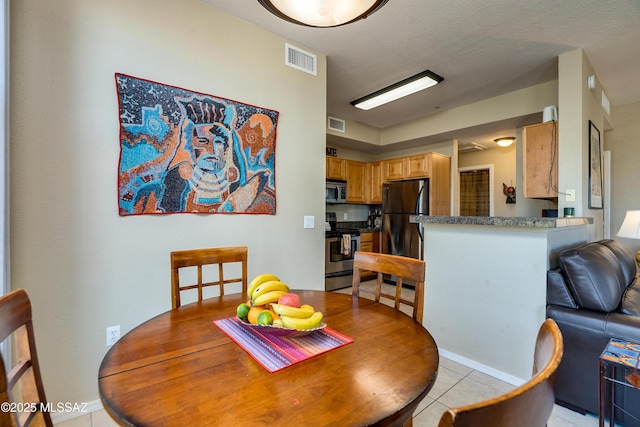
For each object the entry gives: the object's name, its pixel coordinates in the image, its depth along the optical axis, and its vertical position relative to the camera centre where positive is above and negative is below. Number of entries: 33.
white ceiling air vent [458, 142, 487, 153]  5.51 +1.28
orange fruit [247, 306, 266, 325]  1.07 -0.38
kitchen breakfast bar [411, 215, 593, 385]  2.00 -0.55
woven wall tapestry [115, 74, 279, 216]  1.86 +0.43
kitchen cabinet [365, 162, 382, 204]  5.46 +0.58
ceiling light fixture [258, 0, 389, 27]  1.28 +0.92
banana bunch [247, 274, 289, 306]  1.13 -0.31
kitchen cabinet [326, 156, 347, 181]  4.88 +0.75
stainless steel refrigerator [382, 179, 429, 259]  4.64 -0.03
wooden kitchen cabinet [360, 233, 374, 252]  5.04 -0.52
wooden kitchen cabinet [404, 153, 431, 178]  4.68 +0.77
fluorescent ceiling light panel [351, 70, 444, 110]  3.23 +1.47
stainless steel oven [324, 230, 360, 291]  4.38 -0.70
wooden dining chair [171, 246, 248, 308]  1.51 -0.27
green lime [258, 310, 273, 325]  1.01 -0.37
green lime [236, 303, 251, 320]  1.10 -0.38
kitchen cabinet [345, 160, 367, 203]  5.26 +0.56
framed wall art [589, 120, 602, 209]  2.95 +0.48
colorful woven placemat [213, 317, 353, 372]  0.90 -0.45
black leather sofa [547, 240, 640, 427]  1.60 -0.62
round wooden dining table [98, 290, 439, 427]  0.66 -0.45
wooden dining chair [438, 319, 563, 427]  0.40 -0.29
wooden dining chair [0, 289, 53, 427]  0.76 -0.42
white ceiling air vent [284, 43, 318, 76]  2.62 +1.41
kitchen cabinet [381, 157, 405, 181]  5.12 +0.77
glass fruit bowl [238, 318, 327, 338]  1.00 -0.41
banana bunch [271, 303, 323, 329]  1.01 -0.37
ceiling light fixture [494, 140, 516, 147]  4.79 +1.20
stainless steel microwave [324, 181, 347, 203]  4.84 +0.35
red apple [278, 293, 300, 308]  1.10 -0.33
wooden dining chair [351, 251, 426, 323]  1.41 -0.30
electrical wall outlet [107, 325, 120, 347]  1.81 -0.76
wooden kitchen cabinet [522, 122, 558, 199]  2.93 +0.54
